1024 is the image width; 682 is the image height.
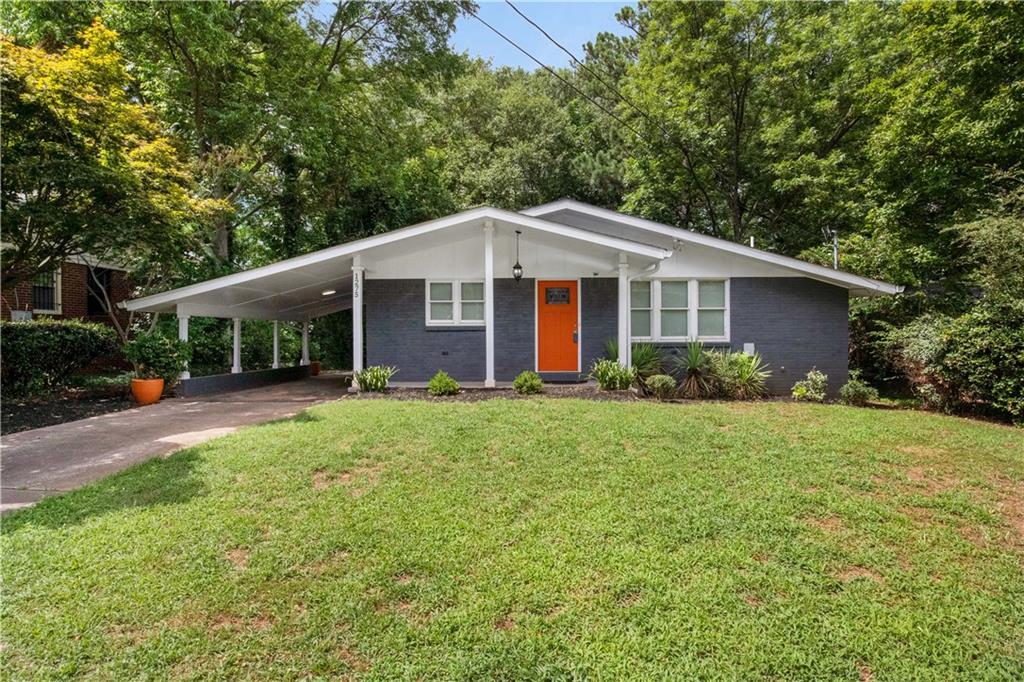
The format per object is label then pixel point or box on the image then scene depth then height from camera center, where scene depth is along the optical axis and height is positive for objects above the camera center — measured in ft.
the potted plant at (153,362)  33.47 -1.67
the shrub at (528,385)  30.81 -3.05
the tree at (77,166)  24.57 +9.97
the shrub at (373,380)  32.71 -2.87
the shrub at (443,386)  30.76 -3.12
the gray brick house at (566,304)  37.35 +2.74
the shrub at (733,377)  33.47 -2.85
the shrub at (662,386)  31.30 -3.19
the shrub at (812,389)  34.22 -3.80
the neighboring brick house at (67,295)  42.70 +4.39
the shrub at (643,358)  34.99 -1.57
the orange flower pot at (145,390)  33.27 -3.64
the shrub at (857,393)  32.73 -3.91
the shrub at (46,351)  31.27 -0.84
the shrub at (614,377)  31.83 -2.65
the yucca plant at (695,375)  33.12 -2.65
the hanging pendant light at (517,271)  36.29 +5.14
